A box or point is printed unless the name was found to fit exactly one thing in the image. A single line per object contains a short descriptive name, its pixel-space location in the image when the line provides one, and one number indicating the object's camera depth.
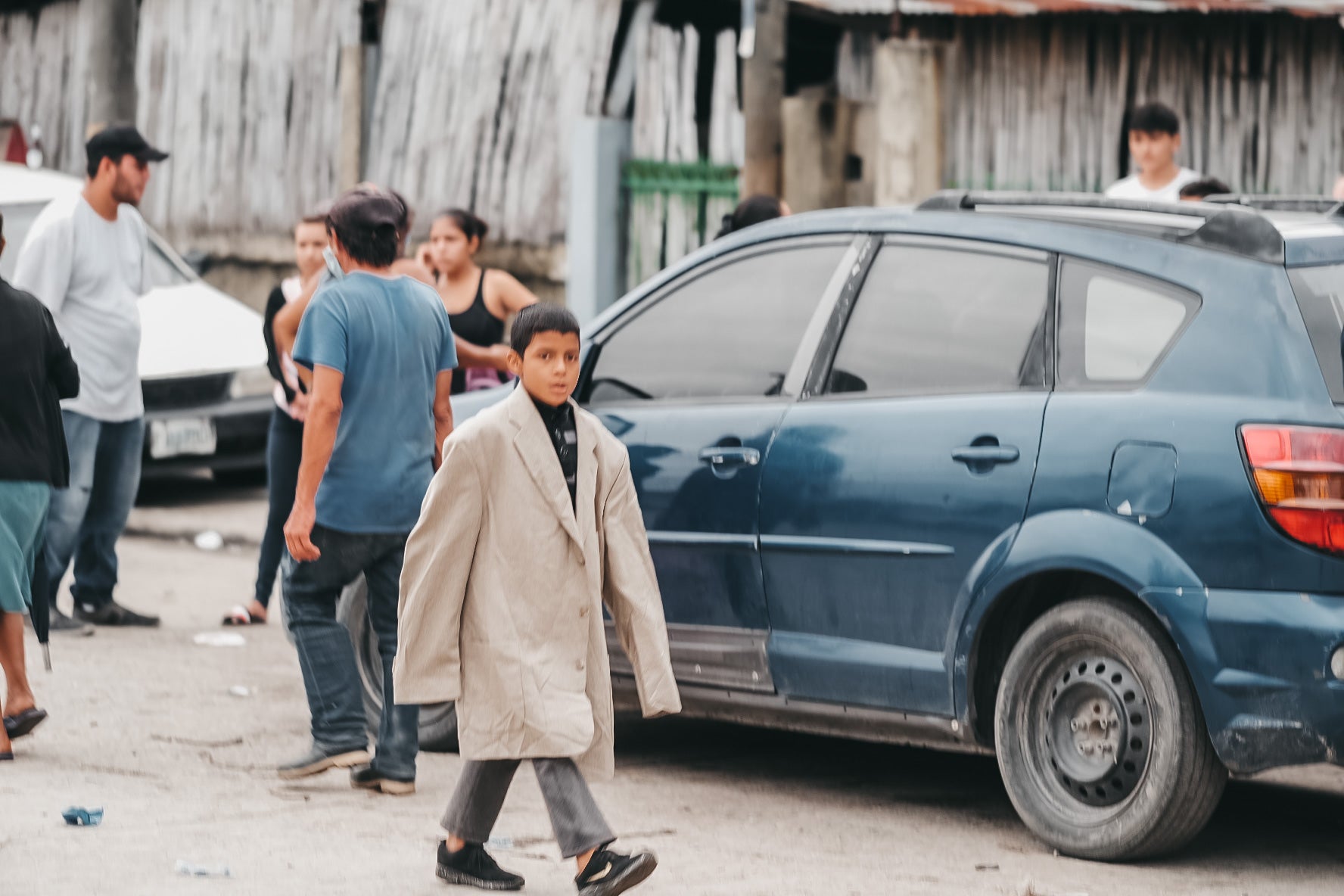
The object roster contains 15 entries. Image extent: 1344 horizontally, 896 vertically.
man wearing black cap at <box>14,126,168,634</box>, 17.69
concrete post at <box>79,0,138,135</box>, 27.77
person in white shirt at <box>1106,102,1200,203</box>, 18.30
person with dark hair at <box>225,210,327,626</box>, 17.39
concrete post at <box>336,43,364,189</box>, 30.81
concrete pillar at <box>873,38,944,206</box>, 22.25
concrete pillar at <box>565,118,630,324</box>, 26.78
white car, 23.53
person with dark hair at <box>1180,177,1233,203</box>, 17.80
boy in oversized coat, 10.43
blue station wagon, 10.55
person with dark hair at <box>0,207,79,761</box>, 13.71
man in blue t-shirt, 12.80
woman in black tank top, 16.87
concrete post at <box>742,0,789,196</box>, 23.05
